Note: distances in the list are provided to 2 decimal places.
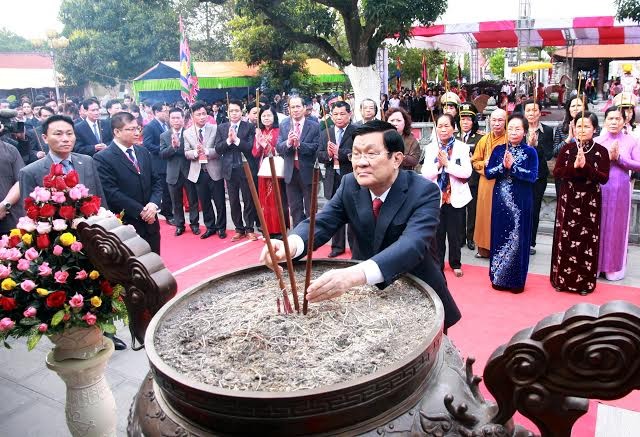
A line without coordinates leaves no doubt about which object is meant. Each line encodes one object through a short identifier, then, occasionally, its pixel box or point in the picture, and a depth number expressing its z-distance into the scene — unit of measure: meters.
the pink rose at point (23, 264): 2.20
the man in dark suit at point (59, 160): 3.46
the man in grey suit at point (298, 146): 5.75
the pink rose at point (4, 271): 2.19
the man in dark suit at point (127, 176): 4.23
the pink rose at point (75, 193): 2.39
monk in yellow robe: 4.67
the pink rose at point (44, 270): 2.22
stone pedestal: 2.33
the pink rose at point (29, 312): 2.19
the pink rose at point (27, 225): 2.33
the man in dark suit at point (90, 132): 6.55
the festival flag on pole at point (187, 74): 8.15
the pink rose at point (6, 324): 2.16
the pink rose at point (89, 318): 2.26
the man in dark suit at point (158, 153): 7.35
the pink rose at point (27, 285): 2.17
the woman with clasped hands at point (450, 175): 4.58
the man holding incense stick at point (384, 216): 1.81
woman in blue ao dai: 4.25
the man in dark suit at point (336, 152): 5.31
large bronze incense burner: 1.05
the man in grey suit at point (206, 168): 6.46
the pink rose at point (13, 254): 2.22
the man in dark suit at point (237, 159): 6.25
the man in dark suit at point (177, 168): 6.58
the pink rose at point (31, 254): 2.20
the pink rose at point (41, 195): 2.37
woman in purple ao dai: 4.29
